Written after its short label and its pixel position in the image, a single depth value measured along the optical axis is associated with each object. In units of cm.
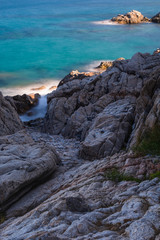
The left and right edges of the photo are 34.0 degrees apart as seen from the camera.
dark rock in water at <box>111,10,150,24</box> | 7706
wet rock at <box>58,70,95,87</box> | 2760
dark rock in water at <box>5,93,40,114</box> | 2813
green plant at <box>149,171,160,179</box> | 815
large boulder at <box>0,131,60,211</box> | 1071
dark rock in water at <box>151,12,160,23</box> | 7620
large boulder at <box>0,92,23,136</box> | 1888
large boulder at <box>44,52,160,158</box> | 2005
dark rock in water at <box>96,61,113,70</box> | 4054
